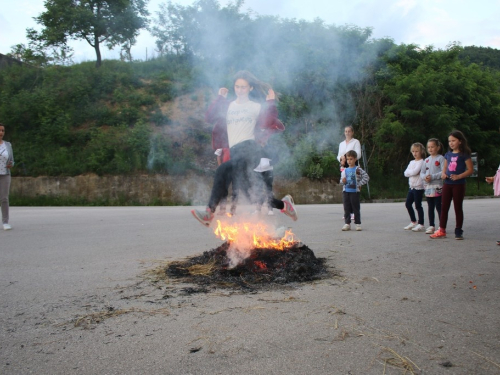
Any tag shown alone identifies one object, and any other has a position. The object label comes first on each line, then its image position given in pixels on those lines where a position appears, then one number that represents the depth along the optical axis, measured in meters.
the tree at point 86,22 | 24.94
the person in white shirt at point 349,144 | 9.23
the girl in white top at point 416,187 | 8.64
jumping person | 5.64
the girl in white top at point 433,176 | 8.29
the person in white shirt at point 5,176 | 9.02
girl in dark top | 7.40
